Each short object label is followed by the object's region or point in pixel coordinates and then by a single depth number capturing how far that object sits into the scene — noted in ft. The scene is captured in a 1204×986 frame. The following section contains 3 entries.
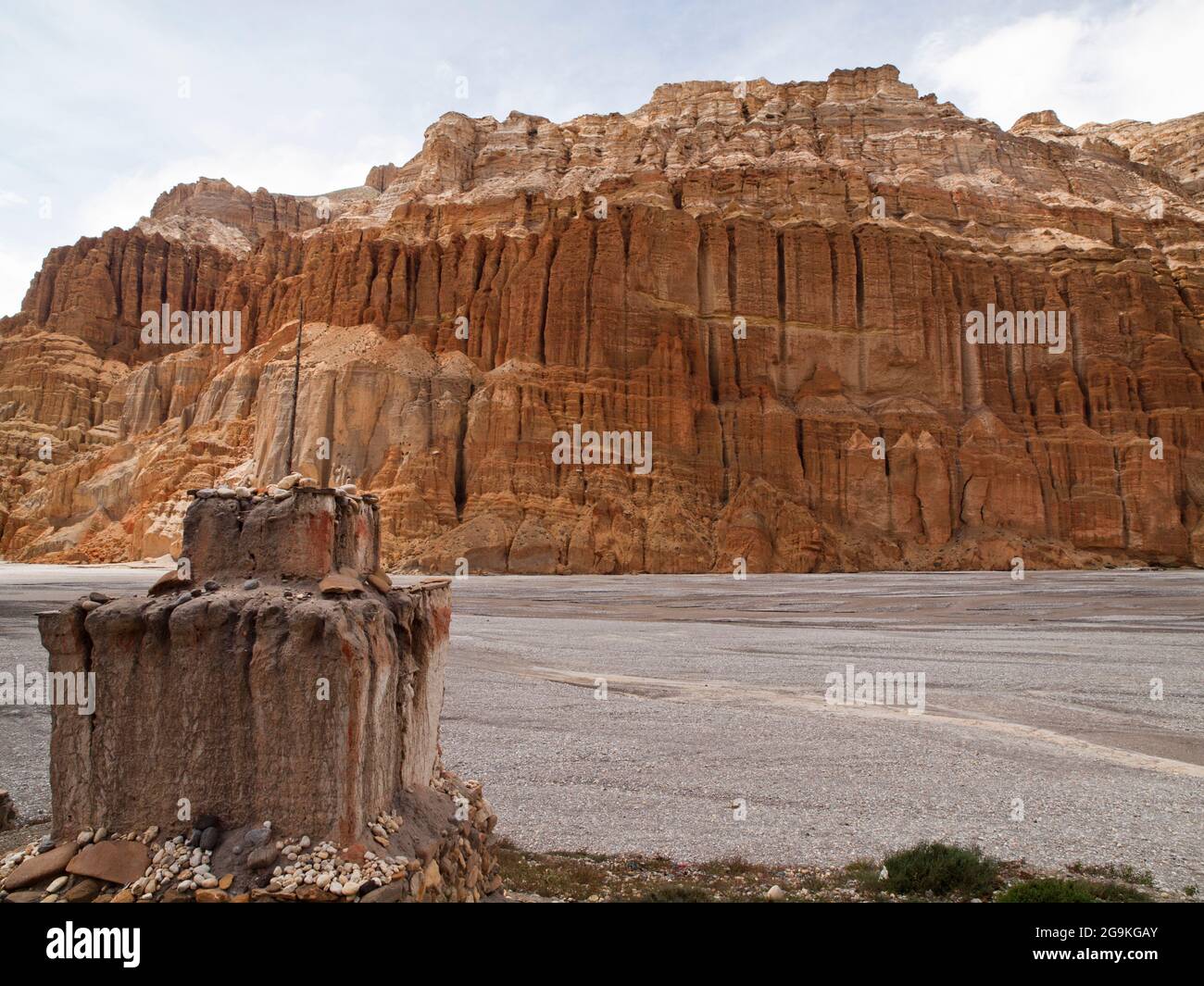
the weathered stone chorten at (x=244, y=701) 14.64
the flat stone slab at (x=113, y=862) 14.33
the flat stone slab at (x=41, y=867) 14.21
